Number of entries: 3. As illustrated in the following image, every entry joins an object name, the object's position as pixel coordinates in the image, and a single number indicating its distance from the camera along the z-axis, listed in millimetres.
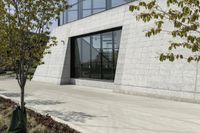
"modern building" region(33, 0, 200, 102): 9661
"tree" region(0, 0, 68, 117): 6000
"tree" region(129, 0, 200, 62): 2320
